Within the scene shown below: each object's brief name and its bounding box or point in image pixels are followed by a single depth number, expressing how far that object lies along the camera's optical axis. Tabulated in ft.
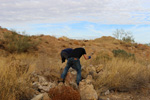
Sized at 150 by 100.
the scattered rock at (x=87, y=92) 17.25
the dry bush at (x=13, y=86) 14.64
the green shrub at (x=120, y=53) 44.31
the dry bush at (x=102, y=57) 32.69
